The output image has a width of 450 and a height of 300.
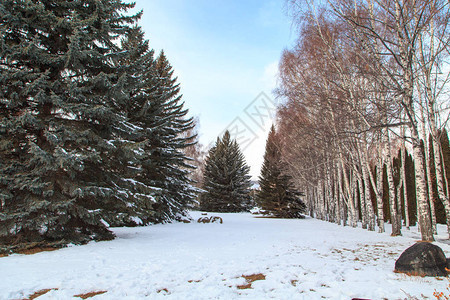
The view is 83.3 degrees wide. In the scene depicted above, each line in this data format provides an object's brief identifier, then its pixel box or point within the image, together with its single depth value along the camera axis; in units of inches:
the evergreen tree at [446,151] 682.5
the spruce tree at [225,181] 1177.4
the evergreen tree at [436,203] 714.8
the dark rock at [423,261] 159.8
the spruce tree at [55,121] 243.0
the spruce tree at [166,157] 534.3
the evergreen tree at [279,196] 850.0
